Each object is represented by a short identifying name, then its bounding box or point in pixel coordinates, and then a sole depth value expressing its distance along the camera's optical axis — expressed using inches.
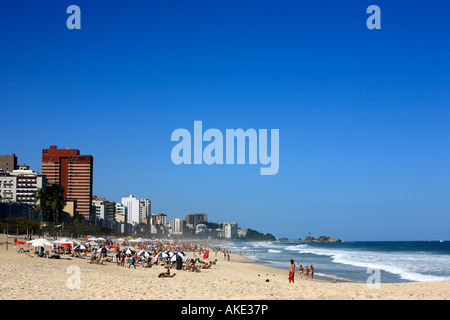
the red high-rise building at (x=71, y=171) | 7460.6
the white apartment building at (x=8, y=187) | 5251.0
